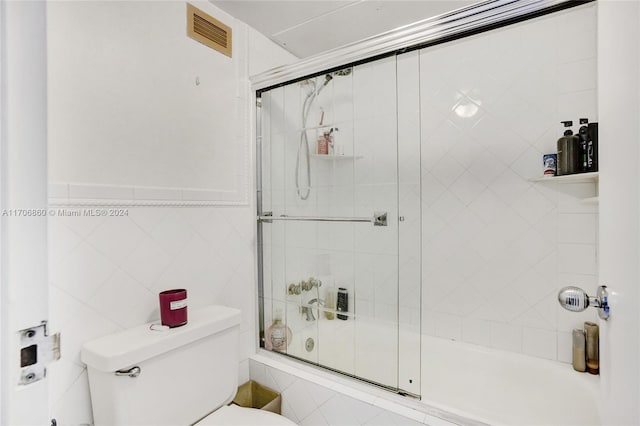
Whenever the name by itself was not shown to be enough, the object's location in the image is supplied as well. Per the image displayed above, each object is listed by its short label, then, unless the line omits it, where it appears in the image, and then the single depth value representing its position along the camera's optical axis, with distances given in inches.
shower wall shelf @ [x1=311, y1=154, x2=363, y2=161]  57.7
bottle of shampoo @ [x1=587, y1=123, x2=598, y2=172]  55.2
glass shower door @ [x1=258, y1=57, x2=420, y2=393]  55.3
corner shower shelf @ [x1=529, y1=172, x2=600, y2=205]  55.4
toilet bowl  42.4
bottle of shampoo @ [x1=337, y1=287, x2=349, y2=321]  60.0
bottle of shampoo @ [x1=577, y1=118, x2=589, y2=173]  57.2
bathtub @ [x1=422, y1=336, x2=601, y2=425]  59.4
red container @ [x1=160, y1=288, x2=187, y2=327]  48.8
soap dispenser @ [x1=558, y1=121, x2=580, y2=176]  58.6
